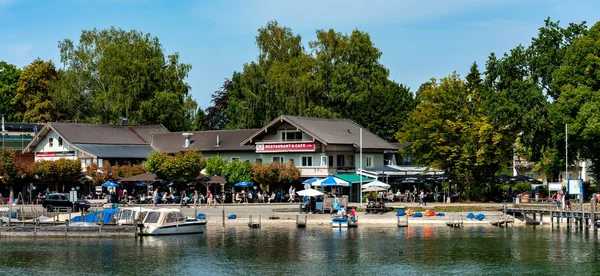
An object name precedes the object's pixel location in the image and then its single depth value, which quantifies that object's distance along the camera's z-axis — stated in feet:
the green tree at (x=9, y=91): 437.99
